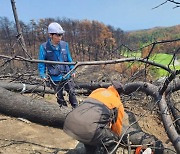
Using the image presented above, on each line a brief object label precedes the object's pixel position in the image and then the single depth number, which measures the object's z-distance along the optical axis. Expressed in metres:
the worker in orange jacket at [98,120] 1.87
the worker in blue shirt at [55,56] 2.66
